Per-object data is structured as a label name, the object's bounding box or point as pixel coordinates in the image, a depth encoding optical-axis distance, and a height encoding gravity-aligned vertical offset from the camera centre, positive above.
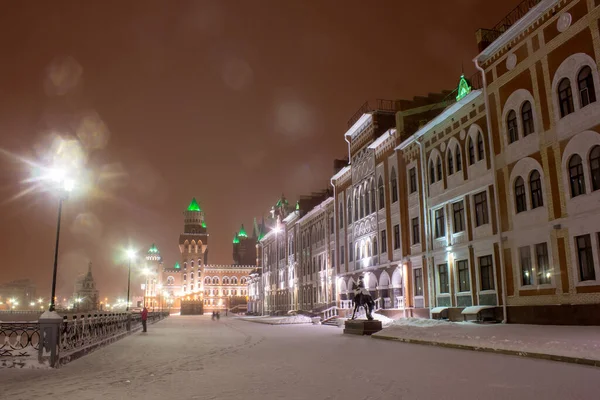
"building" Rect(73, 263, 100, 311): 113.62 +1.34
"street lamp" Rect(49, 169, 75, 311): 15.88 +3.69
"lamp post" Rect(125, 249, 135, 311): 42.99 +3.98
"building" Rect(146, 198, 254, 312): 156.12 +8.34
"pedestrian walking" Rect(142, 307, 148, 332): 33.37 -1.21
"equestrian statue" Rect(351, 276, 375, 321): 25.56 -0.20
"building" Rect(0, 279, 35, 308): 188.54 +2.41
